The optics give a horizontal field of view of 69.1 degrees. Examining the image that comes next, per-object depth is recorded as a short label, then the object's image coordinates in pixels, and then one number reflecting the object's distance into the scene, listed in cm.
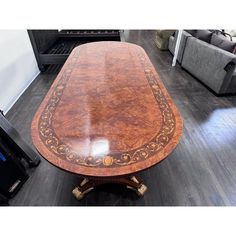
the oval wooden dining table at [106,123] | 88
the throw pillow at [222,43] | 244
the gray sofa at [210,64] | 238
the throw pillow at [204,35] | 285
